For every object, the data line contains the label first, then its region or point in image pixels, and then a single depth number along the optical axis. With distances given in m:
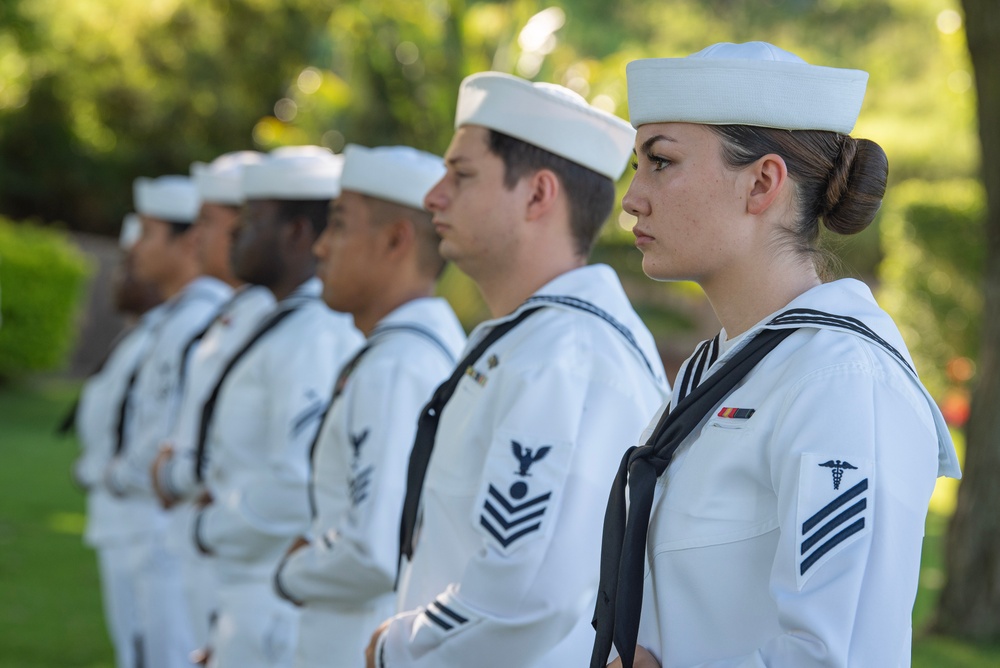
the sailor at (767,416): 3.62
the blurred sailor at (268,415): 8.89
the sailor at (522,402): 5.34
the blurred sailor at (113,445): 13.13
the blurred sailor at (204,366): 10.21
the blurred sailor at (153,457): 12.25
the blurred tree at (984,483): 14.17
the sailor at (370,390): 6.92
